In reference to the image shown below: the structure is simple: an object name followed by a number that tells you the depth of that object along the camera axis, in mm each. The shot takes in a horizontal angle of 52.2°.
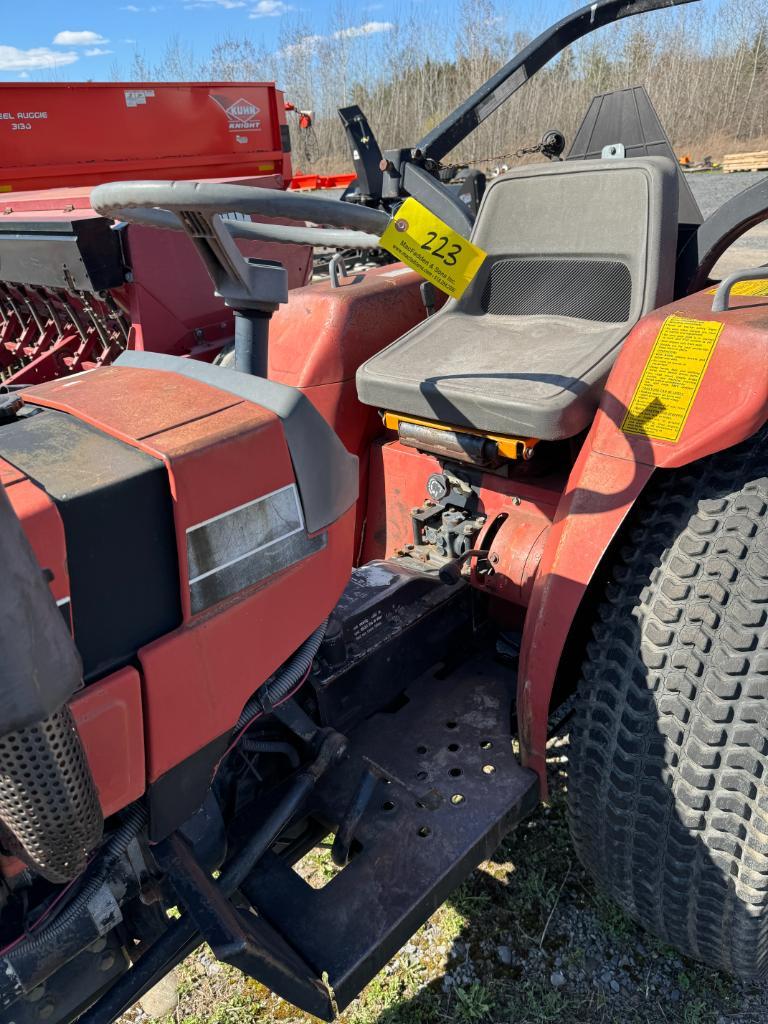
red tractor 949
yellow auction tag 1215
